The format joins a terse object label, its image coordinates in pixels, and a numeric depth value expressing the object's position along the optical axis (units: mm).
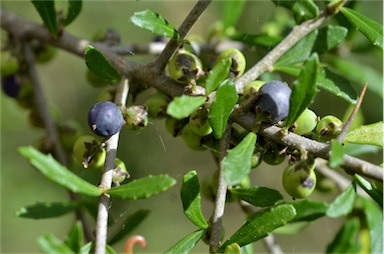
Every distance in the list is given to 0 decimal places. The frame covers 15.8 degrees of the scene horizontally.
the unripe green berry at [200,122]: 229
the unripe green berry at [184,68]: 236
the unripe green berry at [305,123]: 228
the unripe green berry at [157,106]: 245
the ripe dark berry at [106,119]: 226
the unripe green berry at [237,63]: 241
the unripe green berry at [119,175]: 230
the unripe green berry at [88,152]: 237
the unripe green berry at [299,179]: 226
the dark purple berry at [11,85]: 288
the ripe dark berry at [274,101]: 221
